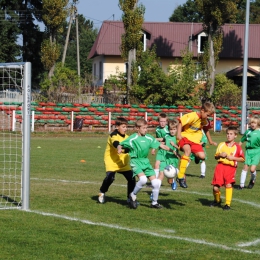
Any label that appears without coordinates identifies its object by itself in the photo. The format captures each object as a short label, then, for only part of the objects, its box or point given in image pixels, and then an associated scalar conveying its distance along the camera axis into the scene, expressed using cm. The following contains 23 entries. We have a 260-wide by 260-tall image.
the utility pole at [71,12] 4842
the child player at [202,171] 1642
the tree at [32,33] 5312
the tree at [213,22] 4150
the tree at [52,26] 4484
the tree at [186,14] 8306
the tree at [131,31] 4081
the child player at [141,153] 1052
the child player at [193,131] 1128
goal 1031
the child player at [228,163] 1077
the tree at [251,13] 7762
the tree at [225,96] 4291
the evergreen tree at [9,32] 5075
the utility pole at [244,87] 3497
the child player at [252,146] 1434
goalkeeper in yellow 1106
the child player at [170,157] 1293
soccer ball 1130
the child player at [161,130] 1313
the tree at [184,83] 4025
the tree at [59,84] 3900
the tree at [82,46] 9156
